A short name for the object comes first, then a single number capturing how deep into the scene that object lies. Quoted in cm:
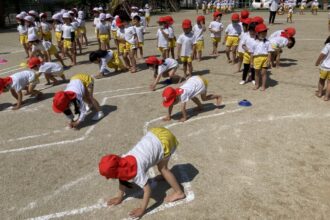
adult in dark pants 2118
